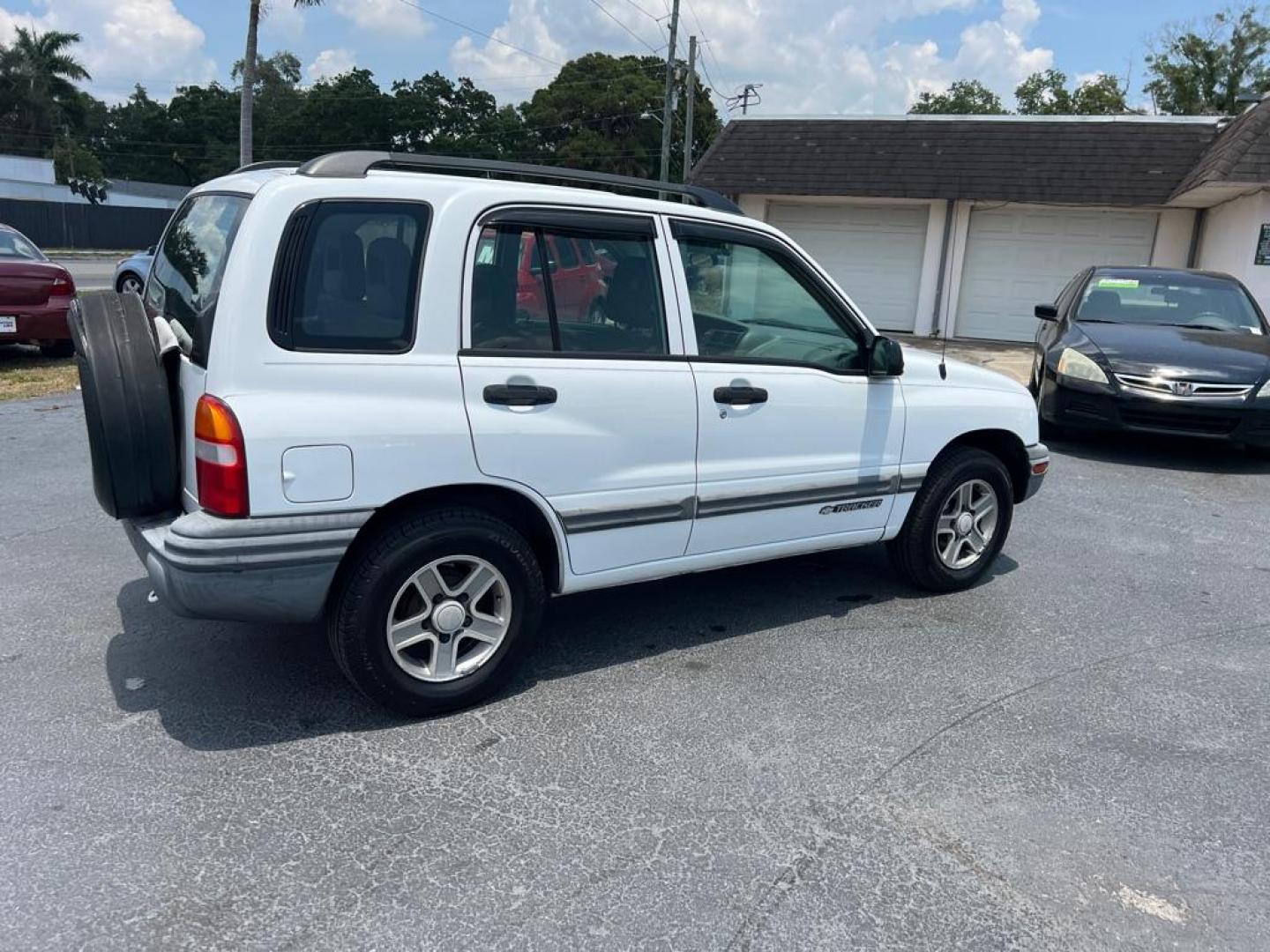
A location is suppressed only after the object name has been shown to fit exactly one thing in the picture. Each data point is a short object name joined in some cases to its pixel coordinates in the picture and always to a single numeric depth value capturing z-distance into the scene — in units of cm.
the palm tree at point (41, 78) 6062
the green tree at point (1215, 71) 3681
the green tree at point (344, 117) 7119
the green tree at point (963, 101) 5688
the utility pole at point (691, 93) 3240
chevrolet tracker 314
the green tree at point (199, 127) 7669
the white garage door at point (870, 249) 1833
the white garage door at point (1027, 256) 1720
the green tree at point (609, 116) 5572
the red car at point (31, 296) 1030
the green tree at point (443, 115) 6888
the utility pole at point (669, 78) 3328
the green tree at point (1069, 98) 4372
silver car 1019
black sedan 775
